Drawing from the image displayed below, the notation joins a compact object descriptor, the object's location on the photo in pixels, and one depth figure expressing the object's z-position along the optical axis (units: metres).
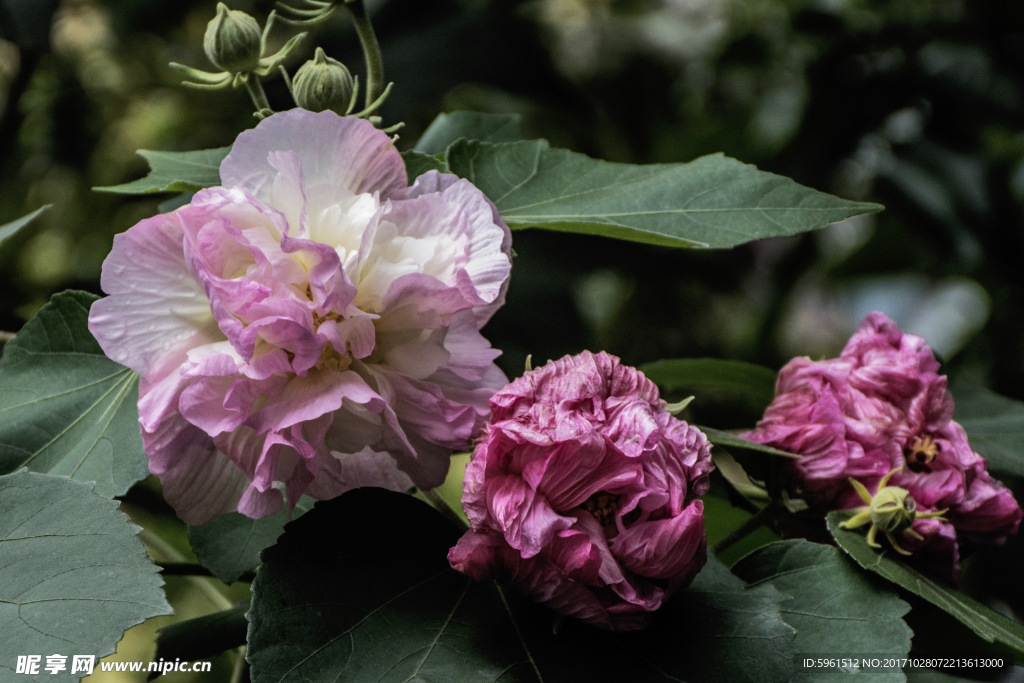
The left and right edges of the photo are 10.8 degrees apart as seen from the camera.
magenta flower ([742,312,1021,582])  1.58
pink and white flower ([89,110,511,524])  1.52
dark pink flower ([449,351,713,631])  1.52
